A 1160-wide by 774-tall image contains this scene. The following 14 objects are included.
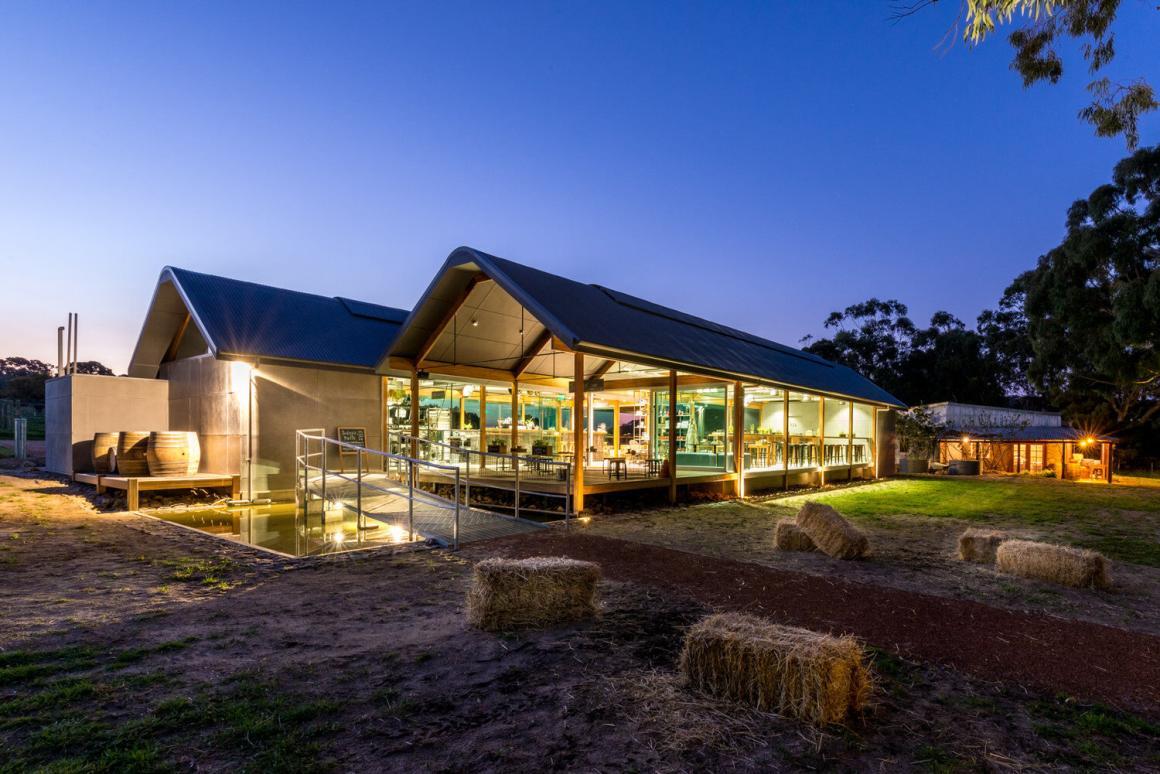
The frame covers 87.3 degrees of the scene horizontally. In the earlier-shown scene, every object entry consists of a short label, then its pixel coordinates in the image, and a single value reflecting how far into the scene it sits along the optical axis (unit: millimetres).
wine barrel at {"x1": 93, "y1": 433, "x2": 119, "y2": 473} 13109
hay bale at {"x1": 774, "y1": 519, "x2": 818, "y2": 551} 8289
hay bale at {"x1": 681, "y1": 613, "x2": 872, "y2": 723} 3266
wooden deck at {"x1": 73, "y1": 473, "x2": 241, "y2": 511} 11586
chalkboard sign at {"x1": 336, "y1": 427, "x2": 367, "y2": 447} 14555
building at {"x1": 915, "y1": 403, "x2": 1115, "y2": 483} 25312
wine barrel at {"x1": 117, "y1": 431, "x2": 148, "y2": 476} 12266
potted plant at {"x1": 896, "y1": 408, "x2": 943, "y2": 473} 28141
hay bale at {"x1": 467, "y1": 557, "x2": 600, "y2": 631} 4742
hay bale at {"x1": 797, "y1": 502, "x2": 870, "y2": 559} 7703
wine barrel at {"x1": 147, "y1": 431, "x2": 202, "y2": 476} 12180
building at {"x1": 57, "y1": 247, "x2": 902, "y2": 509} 12656
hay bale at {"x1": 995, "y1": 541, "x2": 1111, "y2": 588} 6504
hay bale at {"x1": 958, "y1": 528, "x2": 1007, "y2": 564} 7742
